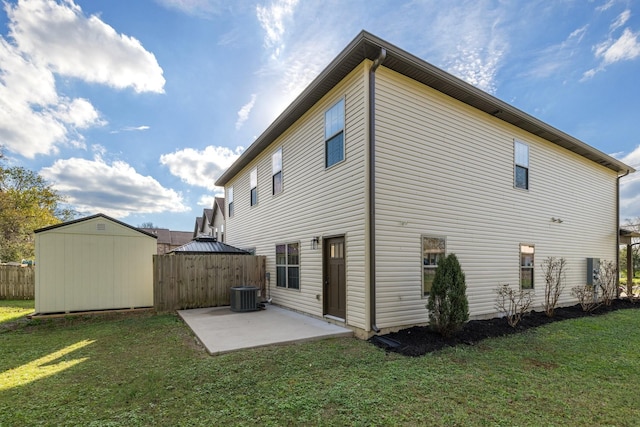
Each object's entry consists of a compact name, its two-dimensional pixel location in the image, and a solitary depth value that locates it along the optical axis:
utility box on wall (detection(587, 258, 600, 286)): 10.60
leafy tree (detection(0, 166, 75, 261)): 18.19
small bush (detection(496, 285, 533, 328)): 7.27
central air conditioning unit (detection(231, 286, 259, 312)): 8.46
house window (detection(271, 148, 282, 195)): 9.66
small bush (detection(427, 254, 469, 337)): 5.62
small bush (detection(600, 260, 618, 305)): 10.93
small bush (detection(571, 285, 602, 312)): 9.32
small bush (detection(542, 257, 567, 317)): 8.66
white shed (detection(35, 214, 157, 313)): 7.89
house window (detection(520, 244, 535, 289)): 8.66
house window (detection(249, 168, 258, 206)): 11.55
